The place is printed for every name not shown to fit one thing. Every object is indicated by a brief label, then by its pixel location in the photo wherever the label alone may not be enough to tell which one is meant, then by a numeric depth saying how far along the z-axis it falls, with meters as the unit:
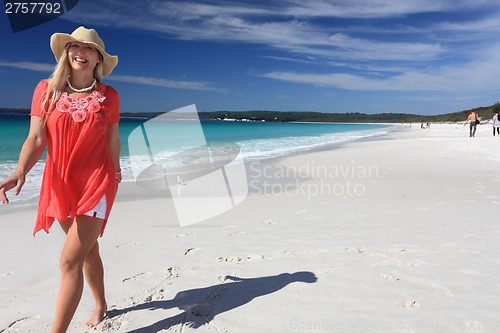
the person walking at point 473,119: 22.81
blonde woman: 2.08
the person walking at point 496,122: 21.70
